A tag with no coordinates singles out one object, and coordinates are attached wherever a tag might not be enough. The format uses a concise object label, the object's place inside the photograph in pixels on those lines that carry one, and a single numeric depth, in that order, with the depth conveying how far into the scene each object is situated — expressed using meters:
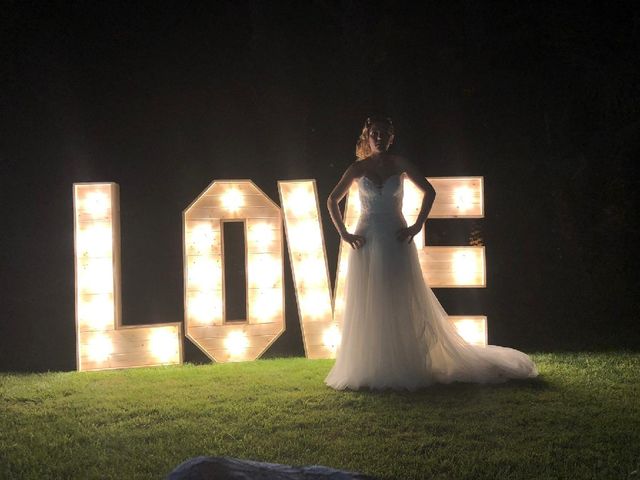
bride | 6.16
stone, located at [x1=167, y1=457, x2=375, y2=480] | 2.70
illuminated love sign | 7.29
